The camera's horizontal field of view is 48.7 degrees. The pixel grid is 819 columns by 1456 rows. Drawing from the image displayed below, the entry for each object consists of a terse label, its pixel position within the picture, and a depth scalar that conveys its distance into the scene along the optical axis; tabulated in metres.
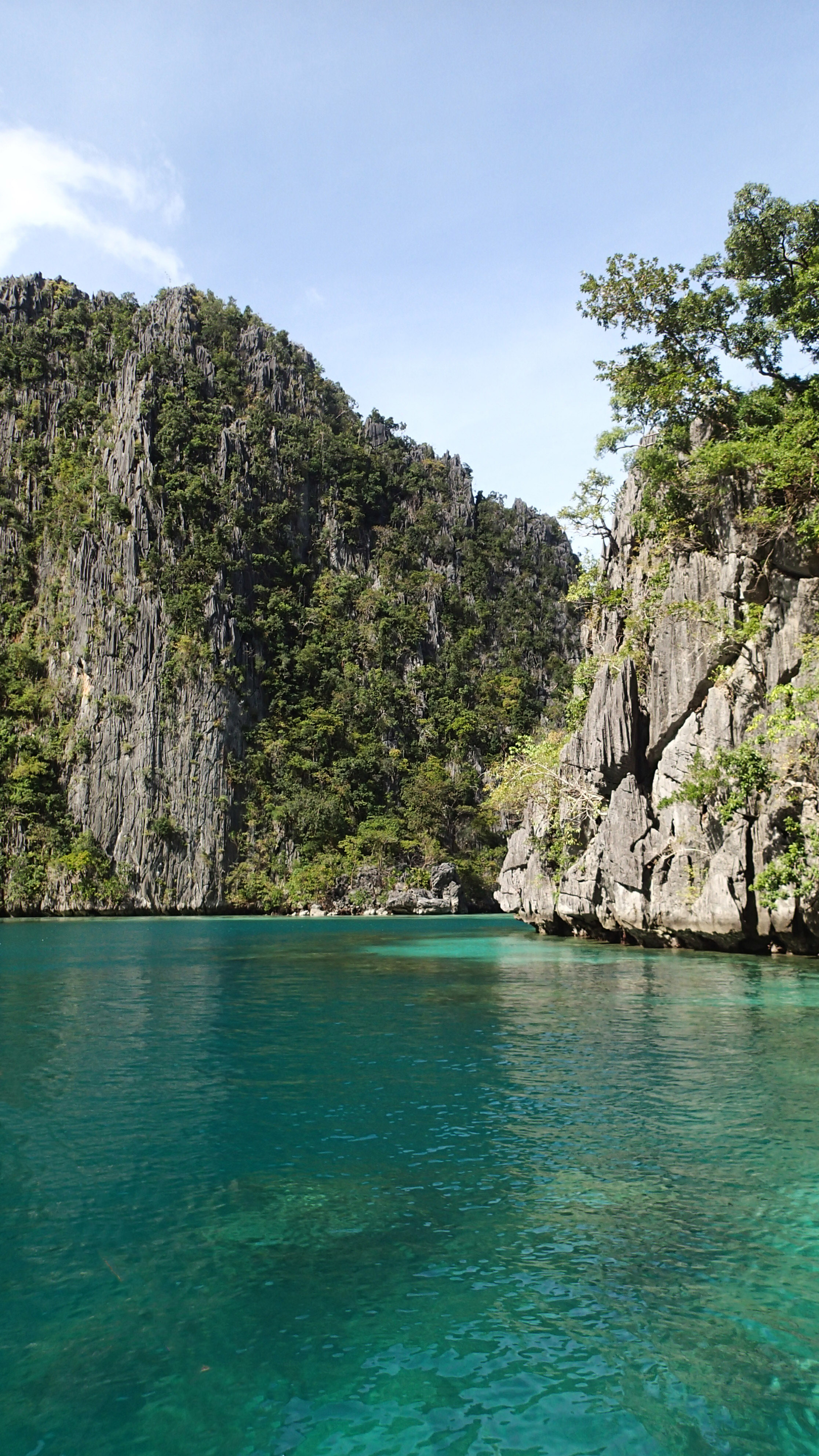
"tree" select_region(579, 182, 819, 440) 24.62
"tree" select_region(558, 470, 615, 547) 33.38
